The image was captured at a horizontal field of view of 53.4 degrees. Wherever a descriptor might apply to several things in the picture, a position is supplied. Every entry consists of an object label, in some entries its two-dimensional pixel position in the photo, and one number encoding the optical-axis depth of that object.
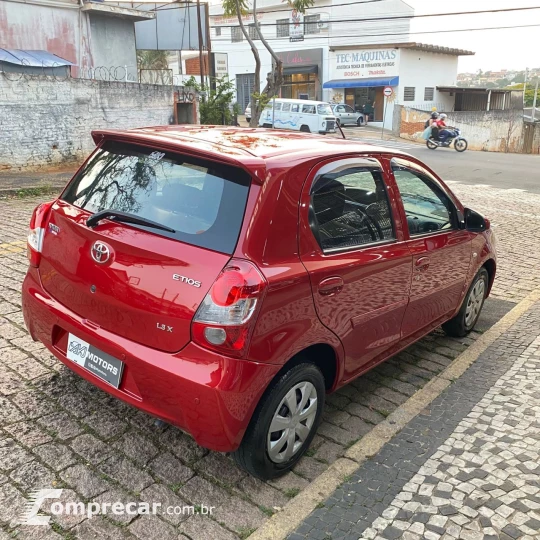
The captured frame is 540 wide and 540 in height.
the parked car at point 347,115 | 34.09
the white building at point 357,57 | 36.19
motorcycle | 23.77
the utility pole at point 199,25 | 18.82
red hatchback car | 2.37
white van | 27.31
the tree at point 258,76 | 19.55
